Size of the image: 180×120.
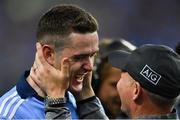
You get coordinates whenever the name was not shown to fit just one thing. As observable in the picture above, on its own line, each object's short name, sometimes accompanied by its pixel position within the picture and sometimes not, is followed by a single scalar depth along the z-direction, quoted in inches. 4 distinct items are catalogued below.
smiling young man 259.0
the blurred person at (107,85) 385.1
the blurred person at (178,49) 425.8
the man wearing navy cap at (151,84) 261.7
